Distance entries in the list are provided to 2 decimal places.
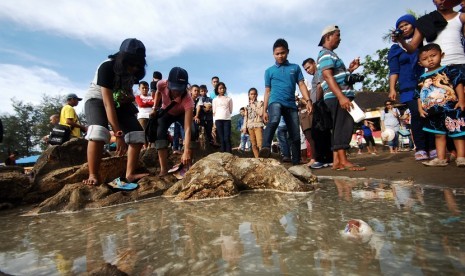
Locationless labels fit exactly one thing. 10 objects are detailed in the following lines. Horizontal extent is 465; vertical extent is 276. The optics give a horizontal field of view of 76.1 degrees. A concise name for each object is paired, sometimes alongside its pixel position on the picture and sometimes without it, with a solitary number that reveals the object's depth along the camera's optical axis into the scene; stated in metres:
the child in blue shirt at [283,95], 4.51
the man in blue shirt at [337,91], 3.83
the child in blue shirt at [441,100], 3.20
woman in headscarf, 3.92
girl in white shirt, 6.25
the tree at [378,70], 29.27
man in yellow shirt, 5.90
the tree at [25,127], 38.69
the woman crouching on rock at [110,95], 2.96
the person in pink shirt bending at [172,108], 3.67
